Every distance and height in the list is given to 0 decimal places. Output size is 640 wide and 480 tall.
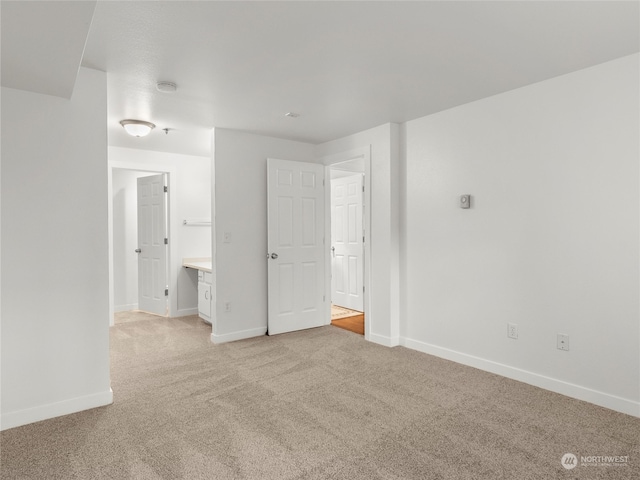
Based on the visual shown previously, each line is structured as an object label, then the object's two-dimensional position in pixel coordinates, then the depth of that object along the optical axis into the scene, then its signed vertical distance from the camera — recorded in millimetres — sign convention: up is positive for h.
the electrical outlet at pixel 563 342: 2905 -782
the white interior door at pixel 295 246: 4602 -75
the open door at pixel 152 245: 5633 -55
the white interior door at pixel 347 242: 5977 -48
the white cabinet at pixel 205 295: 4973 -703
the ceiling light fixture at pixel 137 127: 3914 +1152
